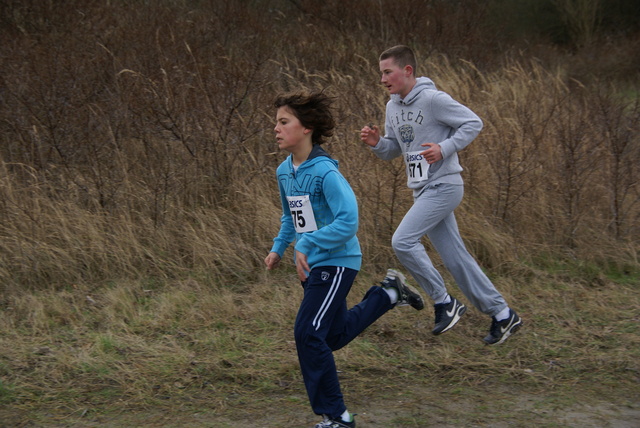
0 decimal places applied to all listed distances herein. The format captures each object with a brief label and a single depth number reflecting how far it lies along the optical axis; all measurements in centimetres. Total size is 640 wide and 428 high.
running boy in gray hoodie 882
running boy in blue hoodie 686
